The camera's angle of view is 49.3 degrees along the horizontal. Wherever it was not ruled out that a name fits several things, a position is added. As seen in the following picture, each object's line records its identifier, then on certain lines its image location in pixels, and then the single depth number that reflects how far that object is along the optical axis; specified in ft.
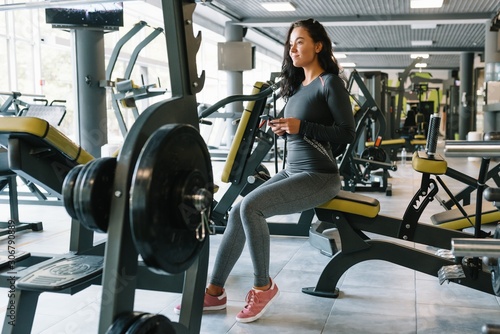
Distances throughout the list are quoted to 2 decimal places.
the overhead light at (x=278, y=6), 34.93
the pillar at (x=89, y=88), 19.35
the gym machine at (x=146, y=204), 4.56
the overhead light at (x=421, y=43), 52.90
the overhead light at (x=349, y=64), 69.72
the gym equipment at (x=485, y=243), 4.57
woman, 7.88
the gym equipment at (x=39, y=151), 5.98
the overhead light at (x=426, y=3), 33.14
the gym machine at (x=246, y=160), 11.69
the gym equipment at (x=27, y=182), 10.57
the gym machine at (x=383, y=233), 8.43
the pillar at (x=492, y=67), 37.47
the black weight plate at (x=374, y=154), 20.62
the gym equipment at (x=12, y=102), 18.71
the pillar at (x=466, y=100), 53.01
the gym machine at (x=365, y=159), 18.22
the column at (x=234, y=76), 41.01
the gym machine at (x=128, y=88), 17.37
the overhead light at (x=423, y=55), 58.88
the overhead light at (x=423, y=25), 40.40
